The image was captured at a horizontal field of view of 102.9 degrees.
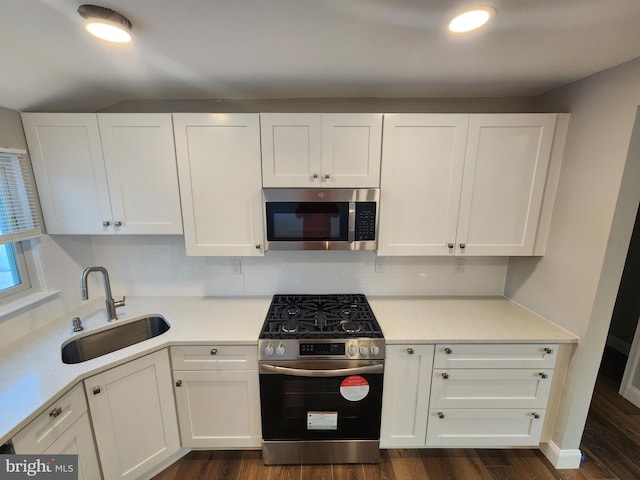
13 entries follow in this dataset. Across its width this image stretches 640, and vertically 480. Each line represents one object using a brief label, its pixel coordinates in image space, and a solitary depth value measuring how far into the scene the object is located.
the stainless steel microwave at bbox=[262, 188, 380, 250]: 1.59
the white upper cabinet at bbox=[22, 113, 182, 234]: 1.54
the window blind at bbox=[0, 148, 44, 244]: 1.46
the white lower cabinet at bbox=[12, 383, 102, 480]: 1.01
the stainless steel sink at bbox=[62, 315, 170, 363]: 1.57
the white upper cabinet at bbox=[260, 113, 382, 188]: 1.53
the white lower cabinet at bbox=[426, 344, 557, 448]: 1.55
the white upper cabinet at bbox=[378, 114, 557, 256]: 1.55
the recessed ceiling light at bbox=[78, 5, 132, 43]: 0.87
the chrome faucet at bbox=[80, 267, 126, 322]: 1.63
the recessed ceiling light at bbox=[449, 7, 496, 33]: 0.90
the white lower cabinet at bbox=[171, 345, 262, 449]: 1.53
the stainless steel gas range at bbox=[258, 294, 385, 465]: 1.49
